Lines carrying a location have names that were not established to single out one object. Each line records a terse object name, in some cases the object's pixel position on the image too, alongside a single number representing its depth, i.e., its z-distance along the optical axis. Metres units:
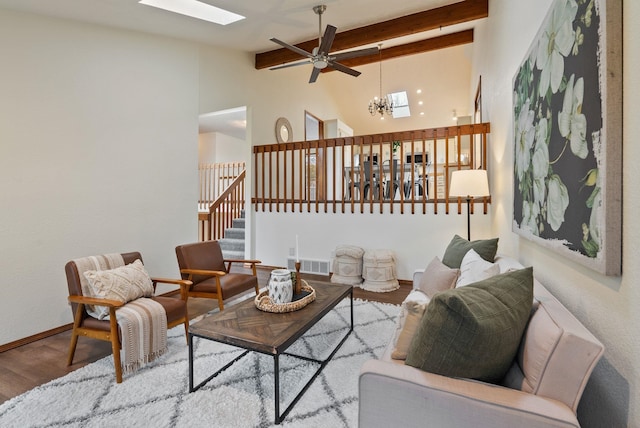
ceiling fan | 3.51
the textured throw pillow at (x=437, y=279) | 2.19
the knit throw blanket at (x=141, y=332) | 2.10
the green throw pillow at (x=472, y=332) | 1.04
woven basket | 2.12
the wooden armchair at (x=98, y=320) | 2.07
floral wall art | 0.99
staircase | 5.94
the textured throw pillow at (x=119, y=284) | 2.23
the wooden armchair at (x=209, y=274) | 3.05
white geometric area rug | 1.68
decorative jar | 2.19
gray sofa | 0.94
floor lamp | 3.34
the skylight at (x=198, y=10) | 3.20
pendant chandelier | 6.89
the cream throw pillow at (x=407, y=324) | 1.36
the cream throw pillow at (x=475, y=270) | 1.71
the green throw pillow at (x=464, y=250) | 2.39
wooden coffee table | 1.68
